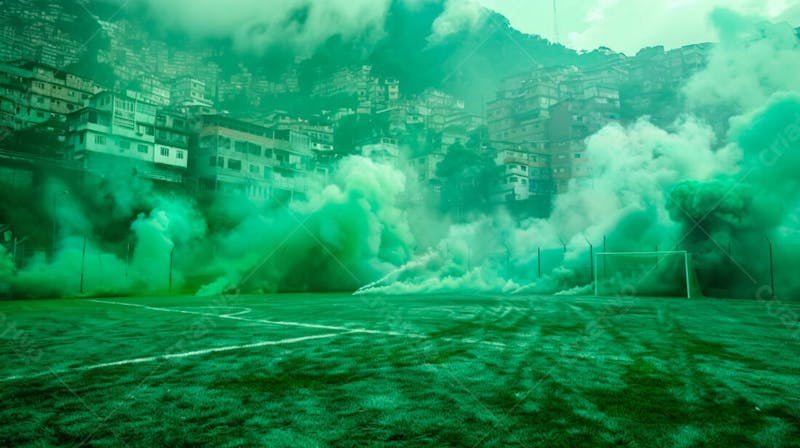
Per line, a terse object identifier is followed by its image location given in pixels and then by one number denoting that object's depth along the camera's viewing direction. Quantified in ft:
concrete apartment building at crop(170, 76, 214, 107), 309.92
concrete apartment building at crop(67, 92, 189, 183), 155.53
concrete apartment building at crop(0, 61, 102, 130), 175.22
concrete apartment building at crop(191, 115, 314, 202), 186.91
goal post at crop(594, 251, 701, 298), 111.04
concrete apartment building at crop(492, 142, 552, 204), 246.68
